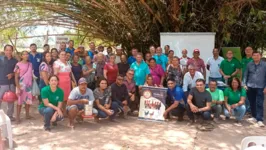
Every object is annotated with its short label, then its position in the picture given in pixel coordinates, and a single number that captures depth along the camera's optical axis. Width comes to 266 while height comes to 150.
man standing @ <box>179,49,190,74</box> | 4.79
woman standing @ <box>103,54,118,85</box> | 4.46
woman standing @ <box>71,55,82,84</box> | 4.31
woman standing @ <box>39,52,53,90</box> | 3.96
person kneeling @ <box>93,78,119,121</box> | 3.93
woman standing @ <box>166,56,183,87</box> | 4.38
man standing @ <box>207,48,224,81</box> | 4.71
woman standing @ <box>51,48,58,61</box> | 4.30
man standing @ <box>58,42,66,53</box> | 4.99
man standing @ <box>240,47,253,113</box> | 4.57
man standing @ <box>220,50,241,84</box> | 4.59
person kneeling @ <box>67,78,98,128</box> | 3.67
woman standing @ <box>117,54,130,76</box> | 4.76
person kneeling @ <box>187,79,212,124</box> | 3.88
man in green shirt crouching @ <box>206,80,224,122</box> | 4.07
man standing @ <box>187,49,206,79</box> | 4.55
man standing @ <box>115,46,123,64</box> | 5.17
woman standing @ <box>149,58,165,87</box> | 4.49
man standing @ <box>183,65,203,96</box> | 4.21
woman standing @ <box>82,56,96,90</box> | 4.44
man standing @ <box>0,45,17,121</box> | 3.85
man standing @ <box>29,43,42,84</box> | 4.45
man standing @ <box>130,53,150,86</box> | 4.46
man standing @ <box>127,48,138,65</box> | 5.04
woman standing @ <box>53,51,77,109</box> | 3.93
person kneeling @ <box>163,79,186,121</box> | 4.11
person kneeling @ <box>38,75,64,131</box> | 3.57
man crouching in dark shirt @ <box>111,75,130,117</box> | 4.19
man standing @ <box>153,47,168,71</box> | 4.80
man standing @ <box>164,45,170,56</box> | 5.18
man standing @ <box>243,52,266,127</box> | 3.99
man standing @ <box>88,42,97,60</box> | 5.30
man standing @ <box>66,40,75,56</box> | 5.35
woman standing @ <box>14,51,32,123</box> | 3.88
